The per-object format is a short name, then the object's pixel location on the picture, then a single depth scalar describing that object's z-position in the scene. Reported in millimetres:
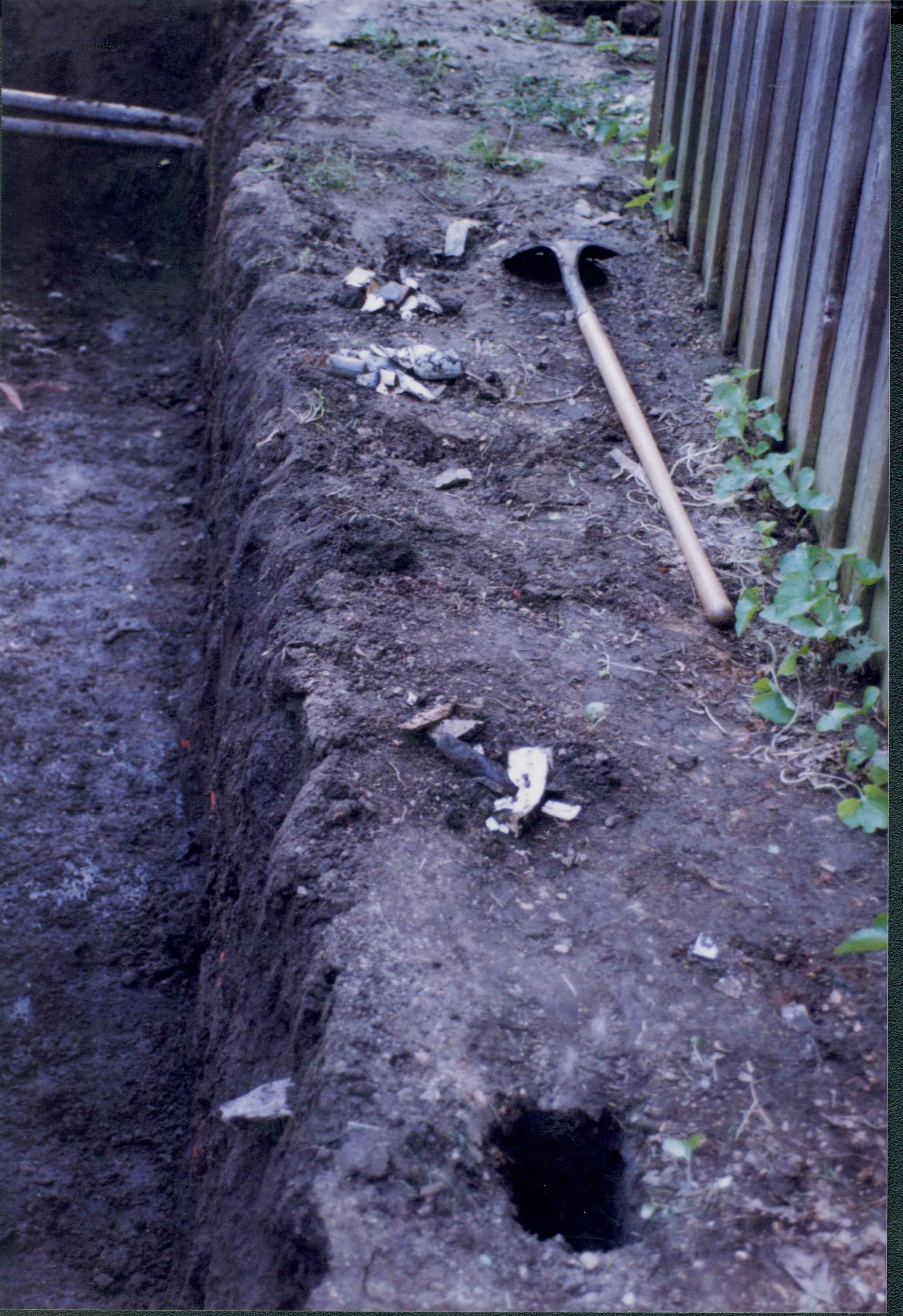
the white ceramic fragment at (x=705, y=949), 1461
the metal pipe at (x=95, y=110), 4293
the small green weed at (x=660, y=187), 3201
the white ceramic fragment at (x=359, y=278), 3021
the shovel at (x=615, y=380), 2088
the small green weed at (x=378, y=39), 4191
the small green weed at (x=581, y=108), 3871
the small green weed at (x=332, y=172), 3424
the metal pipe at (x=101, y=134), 4230
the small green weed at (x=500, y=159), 3678
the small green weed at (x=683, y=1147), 1250
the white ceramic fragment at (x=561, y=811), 1670
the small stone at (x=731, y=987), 1413
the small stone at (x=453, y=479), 2424
